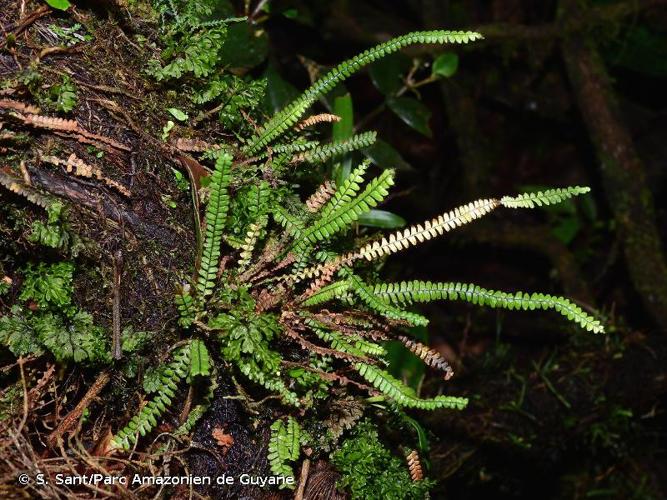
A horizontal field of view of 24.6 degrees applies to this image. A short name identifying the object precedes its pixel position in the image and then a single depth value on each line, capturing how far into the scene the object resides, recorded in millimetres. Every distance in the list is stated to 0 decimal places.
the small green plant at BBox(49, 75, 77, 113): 670
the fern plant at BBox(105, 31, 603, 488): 663
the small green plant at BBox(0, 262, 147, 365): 657
